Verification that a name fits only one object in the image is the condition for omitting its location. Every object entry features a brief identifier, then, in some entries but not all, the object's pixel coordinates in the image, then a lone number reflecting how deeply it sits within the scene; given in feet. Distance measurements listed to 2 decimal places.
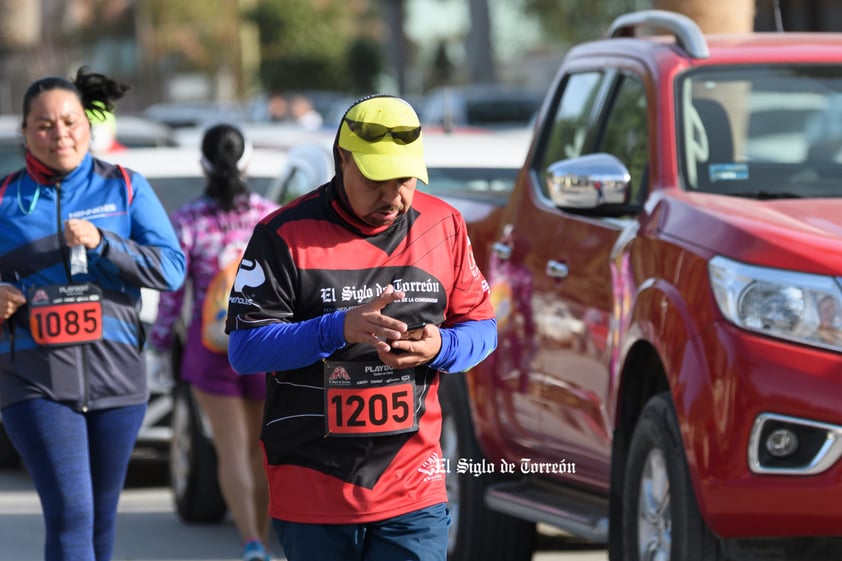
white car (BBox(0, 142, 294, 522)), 60.39
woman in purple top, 50.70
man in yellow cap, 28.89
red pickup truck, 33.91
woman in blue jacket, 39.06
